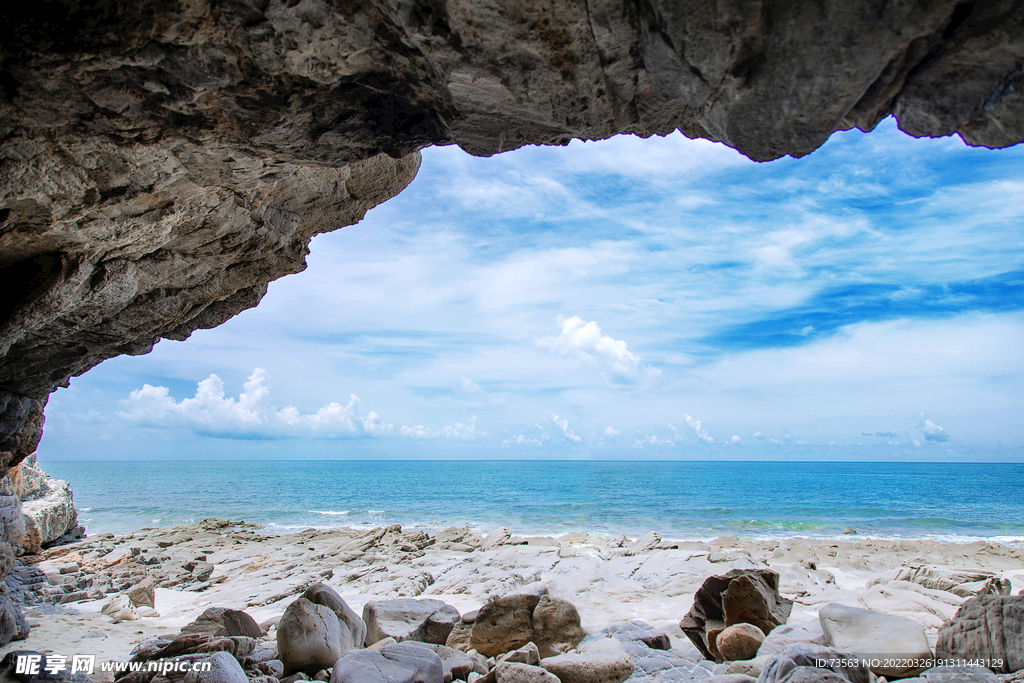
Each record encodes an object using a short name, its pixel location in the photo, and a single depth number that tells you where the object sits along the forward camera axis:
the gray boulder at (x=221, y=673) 3.51
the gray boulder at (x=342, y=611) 5.37
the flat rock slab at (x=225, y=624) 5.53
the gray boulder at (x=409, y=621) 5.60
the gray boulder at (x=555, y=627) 5.51
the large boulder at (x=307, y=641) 4.62
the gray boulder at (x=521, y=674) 3.87
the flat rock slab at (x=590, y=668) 4.21
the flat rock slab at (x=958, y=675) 3.61
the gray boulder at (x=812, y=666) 3.48
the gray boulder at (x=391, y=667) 3.88
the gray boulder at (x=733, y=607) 5.52
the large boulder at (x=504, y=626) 5.30
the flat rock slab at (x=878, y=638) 4.18
